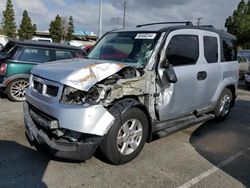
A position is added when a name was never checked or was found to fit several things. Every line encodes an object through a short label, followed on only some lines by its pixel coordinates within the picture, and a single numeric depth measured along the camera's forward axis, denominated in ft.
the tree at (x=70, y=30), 152.77
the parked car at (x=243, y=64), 44.42
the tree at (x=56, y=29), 145.47
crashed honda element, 8.15
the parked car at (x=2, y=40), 47.55
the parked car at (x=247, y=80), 31.08
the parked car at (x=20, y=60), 17.53
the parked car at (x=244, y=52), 70.99
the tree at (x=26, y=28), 140.38
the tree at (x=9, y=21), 127.40
